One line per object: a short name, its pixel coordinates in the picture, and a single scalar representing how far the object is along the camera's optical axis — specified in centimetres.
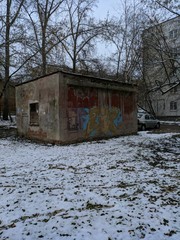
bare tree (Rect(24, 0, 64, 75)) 1792
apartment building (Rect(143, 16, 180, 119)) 1009
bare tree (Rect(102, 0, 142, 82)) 2050
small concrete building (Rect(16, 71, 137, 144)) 932
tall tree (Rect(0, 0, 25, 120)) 1319
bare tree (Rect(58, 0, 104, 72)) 2012
